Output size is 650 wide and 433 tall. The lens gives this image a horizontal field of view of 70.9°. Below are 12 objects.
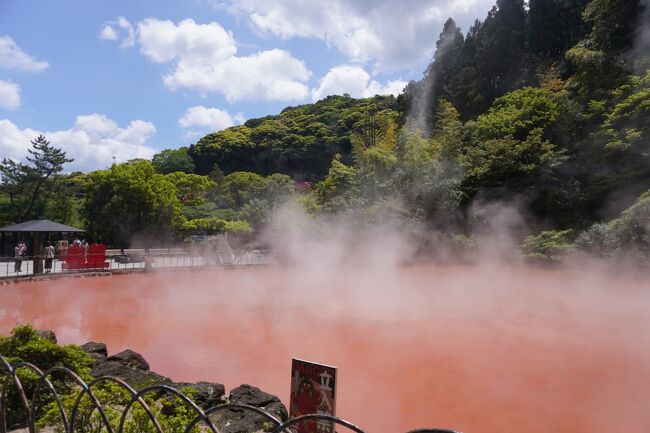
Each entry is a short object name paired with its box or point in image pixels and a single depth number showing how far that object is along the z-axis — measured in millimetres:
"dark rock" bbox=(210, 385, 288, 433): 4191
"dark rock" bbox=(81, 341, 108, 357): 6359
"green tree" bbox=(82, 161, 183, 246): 25344
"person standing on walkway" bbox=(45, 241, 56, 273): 16038
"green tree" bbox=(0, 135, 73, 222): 28219
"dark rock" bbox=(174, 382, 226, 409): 4738
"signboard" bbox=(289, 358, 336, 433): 2836
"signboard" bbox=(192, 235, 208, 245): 24755
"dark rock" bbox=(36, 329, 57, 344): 6361
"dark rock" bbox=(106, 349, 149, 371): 5953
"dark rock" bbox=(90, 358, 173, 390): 5105
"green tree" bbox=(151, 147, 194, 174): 52844
